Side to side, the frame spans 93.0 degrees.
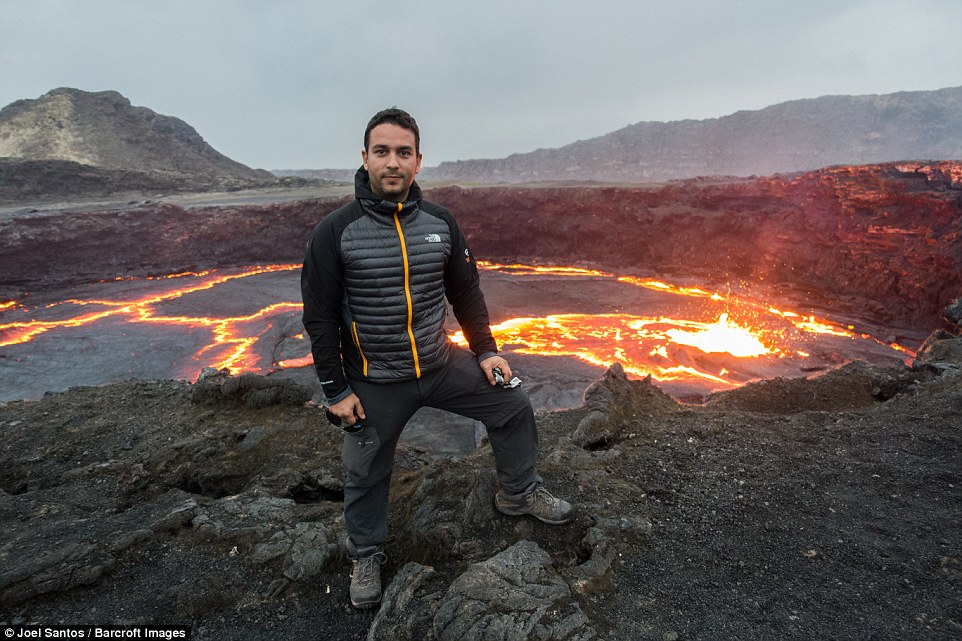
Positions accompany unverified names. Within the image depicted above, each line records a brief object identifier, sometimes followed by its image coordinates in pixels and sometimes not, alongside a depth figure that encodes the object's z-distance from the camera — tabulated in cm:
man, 216
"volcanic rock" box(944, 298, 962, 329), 965
